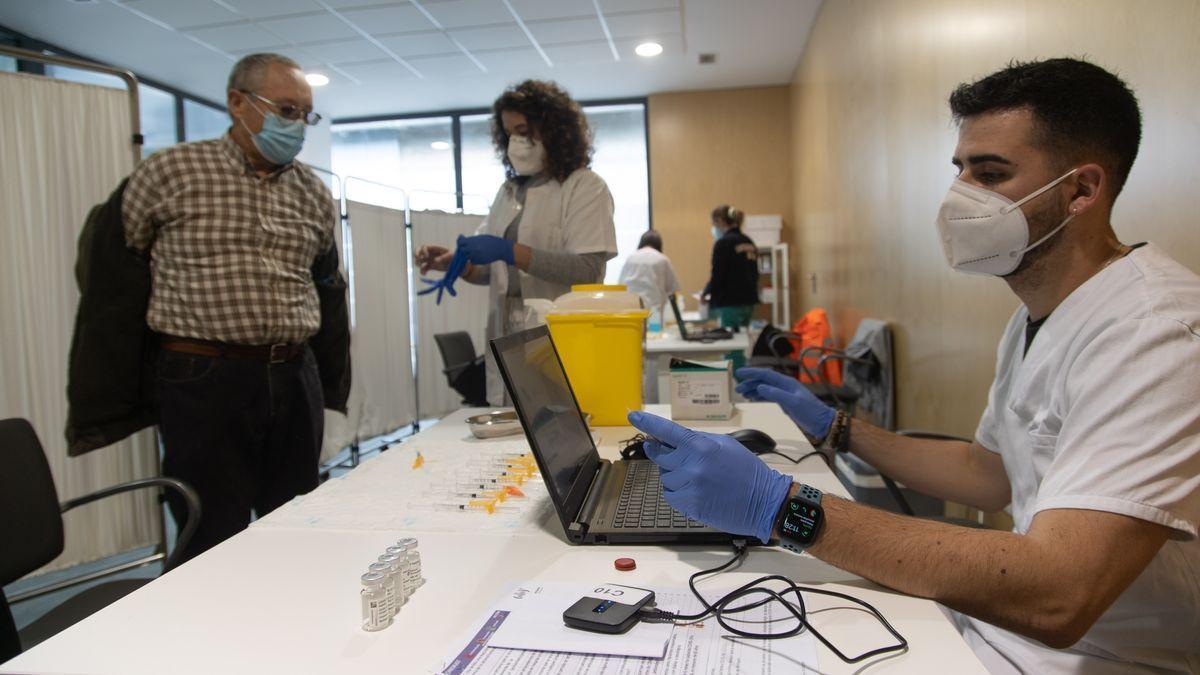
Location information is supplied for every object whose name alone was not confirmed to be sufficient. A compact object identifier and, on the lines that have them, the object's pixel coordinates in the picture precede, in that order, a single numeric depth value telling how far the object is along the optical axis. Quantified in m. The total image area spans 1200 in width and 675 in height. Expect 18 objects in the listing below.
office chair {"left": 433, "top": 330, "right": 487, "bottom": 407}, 3.70
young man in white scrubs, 0.74
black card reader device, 0.67
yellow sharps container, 1.60
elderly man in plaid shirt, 1.75
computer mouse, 1.31
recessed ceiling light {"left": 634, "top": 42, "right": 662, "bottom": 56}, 5.29
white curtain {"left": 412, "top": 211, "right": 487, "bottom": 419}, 4.81
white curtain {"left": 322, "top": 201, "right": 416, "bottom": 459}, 4.15
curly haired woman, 2.12
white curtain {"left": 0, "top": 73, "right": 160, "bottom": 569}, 2.20
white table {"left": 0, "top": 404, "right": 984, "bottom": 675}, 0.65
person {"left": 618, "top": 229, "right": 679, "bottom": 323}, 4.75
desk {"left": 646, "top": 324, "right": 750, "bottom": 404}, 3.37
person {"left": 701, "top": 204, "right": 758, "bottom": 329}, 5.16
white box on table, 1.62
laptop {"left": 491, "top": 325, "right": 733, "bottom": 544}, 0.91
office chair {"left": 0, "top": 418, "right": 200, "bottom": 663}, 1.27
